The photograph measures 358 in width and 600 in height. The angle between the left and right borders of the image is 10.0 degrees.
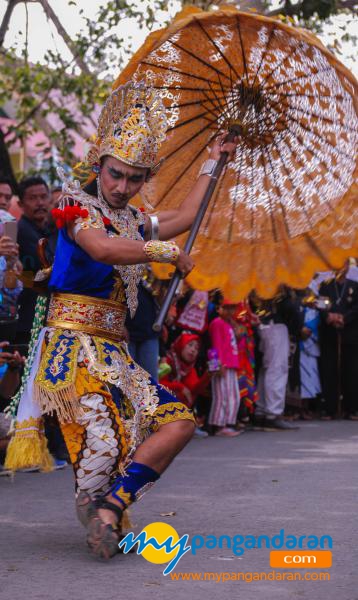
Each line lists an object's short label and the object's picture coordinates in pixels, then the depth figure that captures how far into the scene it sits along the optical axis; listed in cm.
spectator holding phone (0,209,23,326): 1327
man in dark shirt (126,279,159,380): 1575
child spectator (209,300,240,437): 2019
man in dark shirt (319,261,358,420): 2448
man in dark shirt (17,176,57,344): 1498
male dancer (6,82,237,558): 911
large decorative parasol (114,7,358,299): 1089
